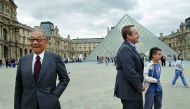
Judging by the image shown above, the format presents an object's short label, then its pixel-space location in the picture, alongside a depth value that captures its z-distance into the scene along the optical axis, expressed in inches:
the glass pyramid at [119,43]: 959.2
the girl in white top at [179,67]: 199.0
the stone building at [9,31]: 1013.8
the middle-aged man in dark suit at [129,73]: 64.8
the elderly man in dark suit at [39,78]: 54.2
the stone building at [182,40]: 1625.3
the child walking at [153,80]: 90.8
